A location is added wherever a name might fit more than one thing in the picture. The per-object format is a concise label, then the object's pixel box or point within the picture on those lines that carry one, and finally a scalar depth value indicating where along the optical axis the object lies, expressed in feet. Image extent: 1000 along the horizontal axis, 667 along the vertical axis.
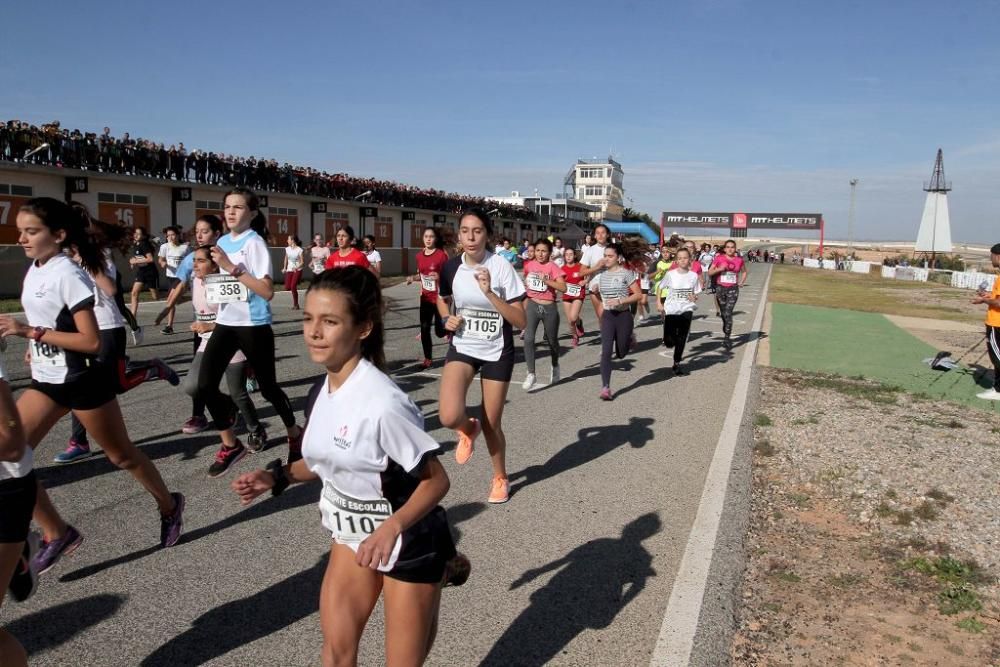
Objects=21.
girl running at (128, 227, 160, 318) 43.02
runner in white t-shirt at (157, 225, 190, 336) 46.03
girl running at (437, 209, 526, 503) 16.33
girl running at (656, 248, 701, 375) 33.68
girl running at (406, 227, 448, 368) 34.27
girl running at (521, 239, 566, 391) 31.32
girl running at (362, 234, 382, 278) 41.86
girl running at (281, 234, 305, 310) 55.31
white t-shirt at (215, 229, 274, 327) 17.28
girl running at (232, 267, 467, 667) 7.32
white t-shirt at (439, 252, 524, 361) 16.39
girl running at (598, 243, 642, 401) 28.55
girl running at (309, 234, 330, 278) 57.16
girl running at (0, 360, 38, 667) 7.37
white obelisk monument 329.11
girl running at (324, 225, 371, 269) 30.04
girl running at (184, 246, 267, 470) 17.78
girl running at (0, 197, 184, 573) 11.87
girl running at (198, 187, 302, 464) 17.24
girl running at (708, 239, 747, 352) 43.19
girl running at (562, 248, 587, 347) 39.52
